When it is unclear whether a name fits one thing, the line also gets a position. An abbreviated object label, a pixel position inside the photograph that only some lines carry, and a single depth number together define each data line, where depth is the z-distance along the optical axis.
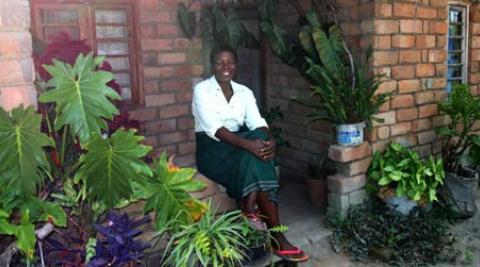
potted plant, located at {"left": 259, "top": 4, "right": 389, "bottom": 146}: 3.52
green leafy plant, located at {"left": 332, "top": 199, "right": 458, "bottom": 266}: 3.29
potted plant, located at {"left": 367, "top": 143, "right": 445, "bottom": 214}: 3.55
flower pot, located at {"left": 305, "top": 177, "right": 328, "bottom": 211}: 3.92
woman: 2.96
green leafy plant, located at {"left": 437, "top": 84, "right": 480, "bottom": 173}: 3.91
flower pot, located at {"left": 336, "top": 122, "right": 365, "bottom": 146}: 3.57
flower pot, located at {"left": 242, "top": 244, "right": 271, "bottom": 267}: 2.61
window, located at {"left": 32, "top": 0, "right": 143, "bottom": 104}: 3.07
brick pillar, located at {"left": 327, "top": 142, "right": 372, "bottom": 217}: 3.60
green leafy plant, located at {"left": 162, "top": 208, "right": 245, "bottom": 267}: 2.26
